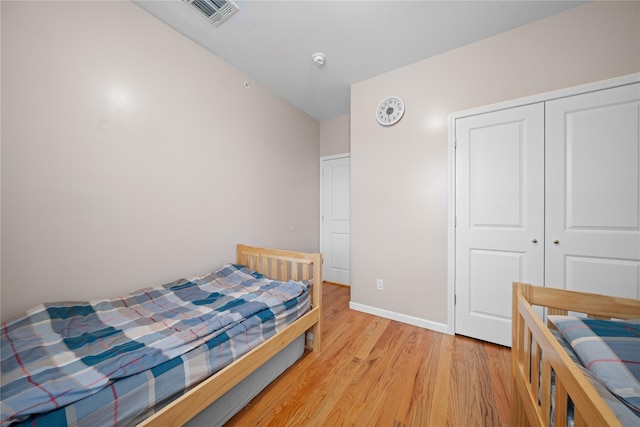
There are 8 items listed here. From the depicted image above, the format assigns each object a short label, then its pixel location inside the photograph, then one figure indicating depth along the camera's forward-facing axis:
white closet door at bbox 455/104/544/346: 1.67
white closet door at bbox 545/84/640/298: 1.41
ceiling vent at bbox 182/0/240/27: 1.53
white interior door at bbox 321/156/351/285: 3.30
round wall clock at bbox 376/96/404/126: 2.20
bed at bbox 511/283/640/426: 0.49
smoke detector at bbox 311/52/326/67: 2.04
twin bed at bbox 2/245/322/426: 0.72
